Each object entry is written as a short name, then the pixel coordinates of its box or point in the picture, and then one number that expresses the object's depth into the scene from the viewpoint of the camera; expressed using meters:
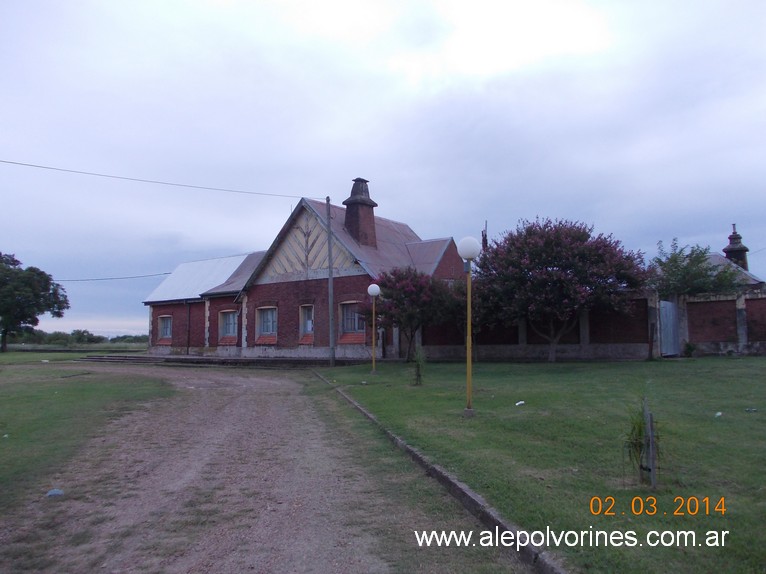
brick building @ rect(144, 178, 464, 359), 29.88
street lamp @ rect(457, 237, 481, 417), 10.34
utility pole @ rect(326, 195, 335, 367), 27.08
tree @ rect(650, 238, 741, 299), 26.89
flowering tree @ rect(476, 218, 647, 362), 20.02
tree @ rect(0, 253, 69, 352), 50.06
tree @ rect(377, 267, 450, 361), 22.94
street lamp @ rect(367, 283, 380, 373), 19.72
